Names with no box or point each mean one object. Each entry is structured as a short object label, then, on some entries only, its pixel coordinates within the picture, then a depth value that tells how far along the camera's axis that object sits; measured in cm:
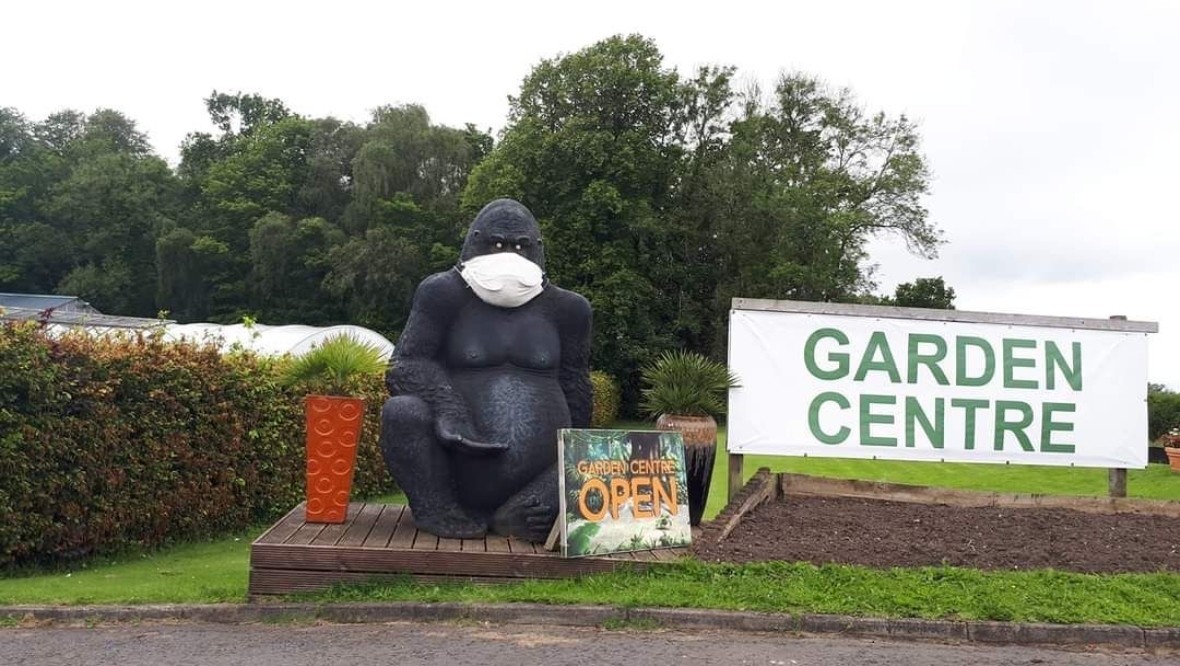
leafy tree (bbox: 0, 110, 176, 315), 4369
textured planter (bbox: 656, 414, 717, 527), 711
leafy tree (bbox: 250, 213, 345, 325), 3916
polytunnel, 1915
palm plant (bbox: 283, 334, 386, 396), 673
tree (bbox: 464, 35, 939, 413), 3003
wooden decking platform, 538
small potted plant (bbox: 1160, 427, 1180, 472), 1400
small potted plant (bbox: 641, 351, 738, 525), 714
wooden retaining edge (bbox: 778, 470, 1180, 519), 778
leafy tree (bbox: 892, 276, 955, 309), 3428
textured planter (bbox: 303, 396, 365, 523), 630
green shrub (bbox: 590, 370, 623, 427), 2580
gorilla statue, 596
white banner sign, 777
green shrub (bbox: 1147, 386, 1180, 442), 1992
